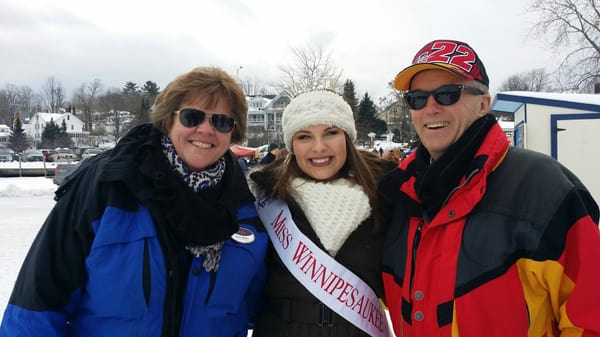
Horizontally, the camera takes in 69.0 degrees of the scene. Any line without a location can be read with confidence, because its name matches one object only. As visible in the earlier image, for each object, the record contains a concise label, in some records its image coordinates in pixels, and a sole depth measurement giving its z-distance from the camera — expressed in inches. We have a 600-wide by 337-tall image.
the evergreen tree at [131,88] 3695.9
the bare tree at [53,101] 3727.9
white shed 250.7
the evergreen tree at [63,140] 2332.7
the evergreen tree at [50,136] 2341.3
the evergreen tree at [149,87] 3321.9
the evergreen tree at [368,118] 1972.9
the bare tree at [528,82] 2536.9
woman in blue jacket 71.8
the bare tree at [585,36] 831.1
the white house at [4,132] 2810.0
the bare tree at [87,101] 3331.9
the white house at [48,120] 3198.8
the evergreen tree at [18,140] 2074.3
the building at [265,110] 2583.7
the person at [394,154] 519.3
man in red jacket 64.3
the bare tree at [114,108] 2788.6
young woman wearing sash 90.4
